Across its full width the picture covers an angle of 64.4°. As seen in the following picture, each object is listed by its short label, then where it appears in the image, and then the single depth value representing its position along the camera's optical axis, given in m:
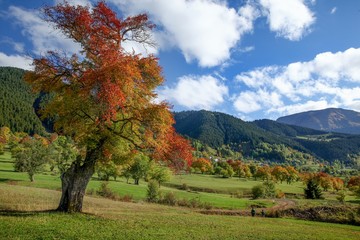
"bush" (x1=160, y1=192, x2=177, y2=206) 65.81
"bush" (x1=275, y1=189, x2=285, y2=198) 117.04
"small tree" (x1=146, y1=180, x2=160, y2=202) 69.31
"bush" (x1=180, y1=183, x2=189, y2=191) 113.92
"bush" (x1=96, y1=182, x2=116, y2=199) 60.20
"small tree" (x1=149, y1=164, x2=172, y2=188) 107.19
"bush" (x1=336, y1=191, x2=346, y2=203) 109.36
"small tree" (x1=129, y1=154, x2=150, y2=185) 109.62
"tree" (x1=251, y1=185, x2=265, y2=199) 103.68
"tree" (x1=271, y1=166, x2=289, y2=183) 188.25
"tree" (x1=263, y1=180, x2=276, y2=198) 112.46
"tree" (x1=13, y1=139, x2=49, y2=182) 78.68
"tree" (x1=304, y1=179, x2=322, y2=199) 113.50
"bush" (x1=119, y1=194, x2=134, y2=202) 61.44
